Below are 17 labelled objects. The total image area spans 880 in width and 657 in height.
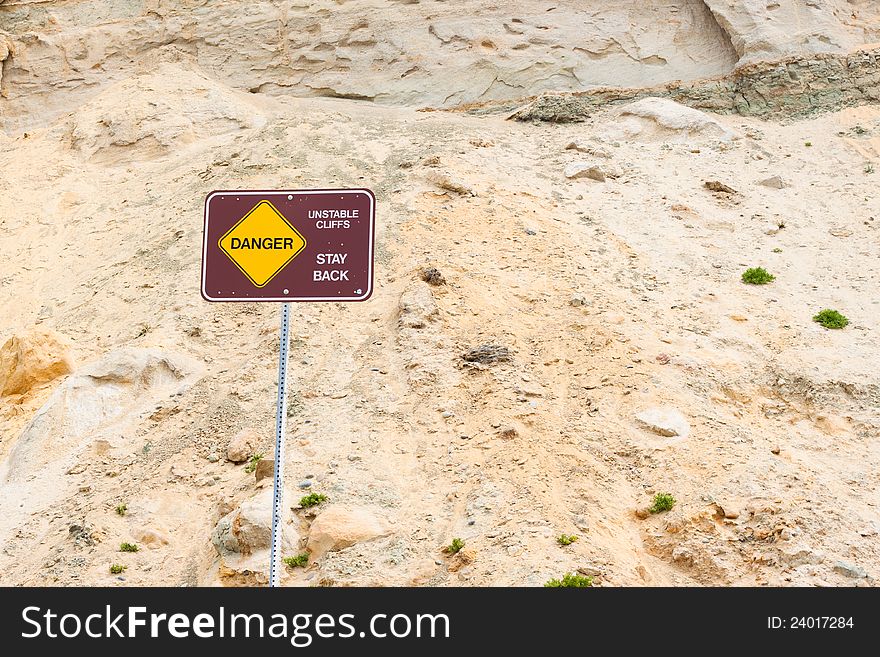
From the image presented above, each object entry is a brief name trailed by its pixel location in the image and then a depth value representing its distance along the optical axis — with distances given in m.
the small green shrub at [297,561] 7.83
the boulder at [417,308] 11.01
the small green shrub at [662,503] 8.30
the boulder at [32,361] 11.75
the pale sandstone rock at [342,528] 7.92
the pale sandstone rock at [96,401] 10.36
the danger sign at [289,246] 6.29
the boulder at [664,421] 9.33
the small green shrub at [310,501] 8.39
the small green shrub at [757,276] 12.69
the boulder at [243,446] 9.57
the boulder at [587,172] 15.30
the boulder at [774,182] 15.14
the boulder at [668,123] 16.47
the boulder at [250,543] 7.75
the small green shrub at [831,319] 11.77
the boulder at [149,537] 8.75
